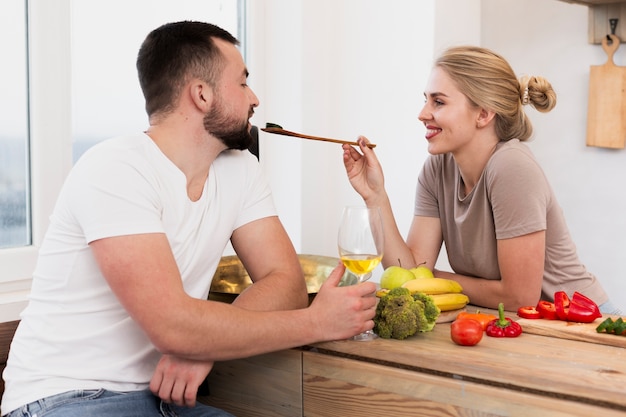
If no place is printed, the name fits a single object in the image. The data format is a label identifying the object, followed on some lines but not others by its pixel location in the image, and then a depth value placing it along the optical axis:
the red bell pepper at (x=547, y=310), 1.87
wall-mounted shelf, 2.96
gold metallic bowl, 2.26
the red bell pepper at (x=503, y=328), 1.77
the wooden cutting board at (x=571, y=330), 1.69
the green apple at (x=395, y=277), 2.05
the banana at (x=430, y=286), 1.97
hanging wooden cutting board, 2.98
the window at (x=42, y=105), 2.29
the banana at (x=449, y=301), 1.96
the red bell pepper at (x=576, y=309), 1.82
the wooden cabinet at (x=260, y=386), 1.82
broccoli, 1.73
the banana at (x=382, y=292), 1.94
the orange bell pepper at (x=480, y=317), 1.83
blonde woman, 2.10
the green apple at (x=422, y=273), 2.08
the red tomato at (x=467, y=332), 1.66
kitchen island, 1.44
